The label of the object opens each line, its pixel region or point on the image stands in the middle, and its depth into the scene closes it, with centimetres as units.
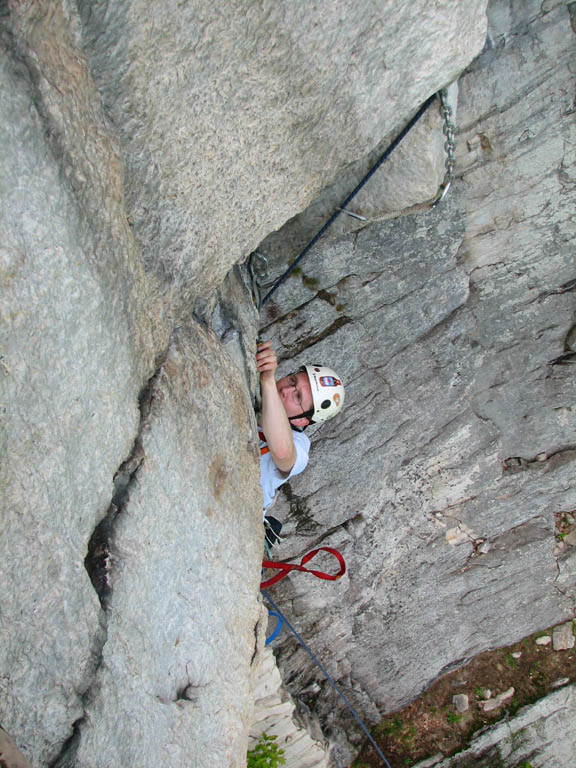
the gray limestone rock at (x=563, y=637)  677
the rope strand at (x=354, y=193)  403
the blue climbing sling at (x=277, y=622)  552
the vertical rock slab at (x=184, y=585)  246
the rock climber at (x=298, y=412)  459
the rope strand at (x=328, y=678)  603
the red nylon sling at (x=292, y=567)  501
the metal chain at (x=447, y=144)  409
